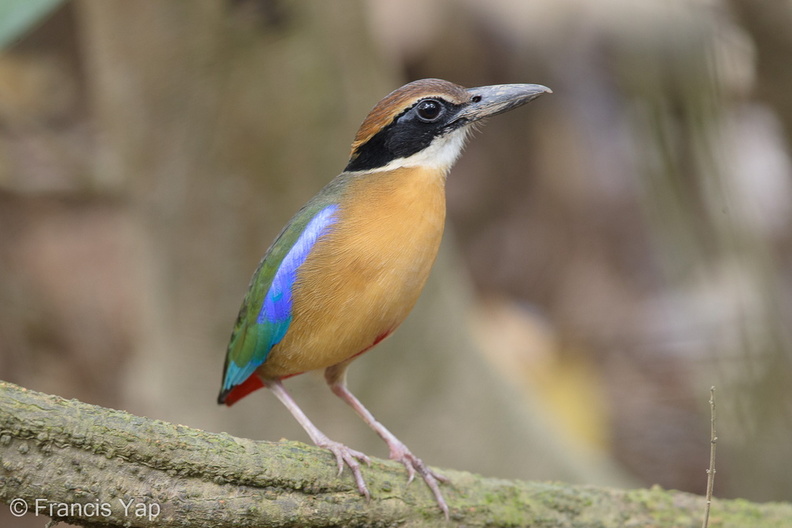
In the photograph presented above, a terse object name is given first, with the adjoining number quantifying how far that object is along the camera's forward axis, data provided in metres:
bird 8.27
